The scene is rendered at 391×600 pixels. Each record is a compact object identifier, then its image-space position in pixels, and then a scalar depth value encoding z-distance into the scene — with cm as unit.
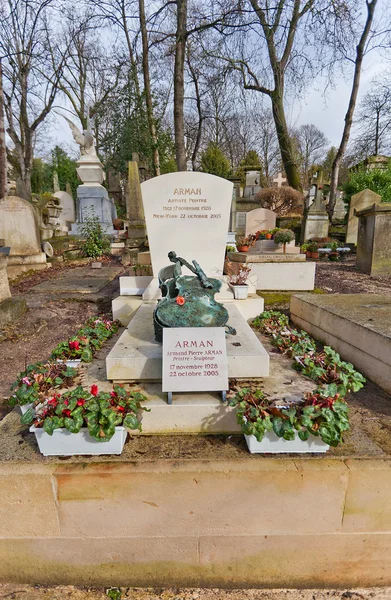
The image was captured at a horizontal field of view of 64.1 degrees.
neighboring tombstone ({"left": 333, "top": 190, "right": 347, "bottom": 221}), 1778
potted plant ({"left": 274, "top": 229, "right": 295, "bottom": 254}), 670
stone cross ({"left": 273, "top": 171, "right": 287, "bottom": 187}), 1845
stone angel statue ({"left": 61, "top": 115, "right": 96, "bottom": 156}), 1294
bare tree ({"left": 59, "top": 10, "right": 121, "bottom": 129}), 2014
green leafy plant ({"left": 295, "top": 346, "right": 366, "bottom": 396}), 212
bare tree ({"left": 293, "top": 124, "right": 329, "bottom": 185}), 3897
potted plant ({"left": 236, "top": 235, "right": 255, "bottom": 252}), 707
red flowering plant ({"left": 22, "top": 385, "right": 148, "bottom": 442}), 161
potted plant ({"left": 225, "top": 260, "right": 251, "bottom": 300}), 384
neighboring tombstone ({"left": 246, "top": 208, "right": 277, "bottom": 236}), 1298
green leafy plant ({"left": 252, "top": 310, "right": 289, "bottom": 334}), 331
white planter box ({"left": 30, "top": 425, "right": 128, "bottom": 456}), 164
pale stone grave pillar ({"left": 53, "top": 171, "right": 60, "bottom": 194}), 2296
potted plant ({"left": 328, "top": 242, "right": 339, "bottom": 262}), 975
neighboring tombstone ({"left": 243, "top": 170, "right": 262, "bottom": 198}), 1845
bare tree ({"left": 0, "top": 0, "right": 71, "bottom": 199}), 1748
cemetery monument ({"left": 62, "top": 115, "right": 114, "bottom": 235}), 1231
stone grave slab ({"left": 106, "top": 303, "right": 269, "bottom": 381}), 223
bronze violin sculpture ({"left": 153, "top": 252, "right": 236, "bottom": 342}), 256
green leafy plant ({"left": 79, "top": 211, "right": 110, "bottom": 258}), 926
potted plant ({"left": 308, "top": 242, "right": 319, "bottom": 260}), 867
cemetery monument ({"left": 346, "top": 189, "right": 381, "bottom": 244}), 1166
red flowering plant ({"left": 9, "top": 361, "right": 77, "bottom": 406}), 191
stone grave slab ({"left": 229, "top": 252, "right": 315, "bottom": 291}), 545
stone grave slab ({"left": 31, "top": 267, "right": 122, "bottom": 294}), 527
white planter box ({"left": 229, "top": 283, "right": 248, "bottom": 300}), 382
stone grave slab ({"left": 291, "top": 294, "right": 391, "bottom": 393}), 246
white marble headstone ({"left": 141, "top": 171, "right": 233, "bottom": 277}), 376
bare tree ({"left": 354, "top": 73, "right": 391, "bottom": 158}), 2189
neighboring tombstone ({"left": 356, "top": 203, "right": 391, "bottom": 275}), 711
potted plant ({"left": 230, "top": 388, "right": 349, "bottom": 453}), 158
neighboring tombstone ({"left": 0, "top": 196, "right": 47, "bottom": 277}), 752
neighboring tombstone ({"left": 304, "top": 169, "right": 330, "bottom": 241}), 1182
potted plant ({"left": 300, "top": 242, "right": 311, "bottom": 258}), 894
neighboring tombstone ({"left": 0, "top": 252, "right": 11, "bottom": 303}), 442
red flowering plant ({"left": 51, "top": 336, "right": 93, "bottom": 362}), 257
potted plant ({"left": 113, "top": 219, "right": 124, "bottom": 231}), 1388
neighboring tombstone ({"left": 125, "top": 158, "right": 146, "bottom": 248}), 945
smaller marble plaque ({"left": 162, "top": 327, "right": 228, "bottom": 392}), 194
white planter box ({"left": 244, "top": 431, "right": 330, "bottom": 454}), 163
